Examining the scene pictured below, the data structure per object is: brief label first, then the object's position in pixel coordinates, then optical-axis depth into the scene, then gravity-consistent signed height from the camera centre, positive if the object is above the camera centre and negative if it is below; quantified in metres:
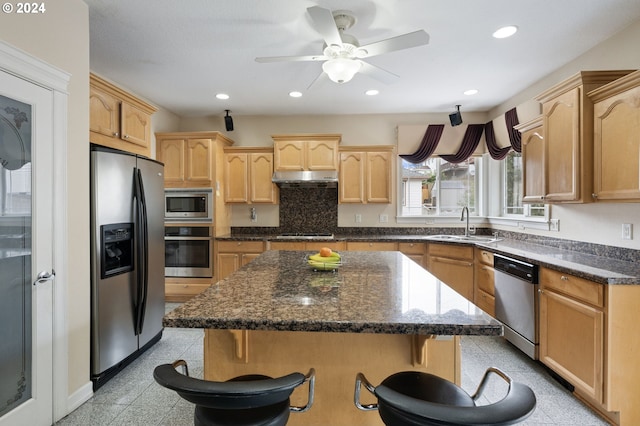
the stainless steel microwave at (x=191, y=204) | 4.20 +0.09
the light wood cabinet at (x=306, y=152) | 4.34 +0.83
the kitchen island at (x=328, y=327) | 1.08 -0.40
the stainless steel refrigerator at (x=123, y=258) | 2.19 -0.37
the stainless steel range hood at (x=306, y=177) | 4.28 +0.47
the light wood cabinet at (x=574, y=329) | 1.89 -0.80
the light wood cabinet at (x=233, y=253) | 4.18 -0.57
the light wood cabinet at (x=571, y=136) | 2.28 +0.58
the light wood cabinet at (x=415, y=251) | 4.04 -0.52
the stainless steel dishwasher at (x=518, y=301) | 2.50 -0.78
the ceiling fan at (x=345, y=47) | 1.81 +1.05
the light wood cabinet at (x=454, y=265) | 3.60 -0.66
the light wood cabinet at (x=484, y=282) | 3.19 -0.76
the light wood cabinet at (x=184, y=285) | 4.17 -1.00
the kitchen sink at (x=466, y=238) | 3.70 -0.35
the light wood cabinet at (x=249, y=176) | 4.48 +0.50
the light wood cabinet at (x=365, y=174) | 4.39 +0.52
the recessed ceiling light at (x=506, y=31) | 2.40 +1.41
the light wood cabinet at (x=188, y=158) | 4.18 +0.72
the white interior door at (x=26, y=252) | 1.62 -0.23
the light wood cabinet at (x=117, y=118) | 2.40 +0.80
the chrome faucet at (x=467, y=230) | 4.03 -0.25
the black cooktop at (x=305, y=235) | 4.18 -0.35
